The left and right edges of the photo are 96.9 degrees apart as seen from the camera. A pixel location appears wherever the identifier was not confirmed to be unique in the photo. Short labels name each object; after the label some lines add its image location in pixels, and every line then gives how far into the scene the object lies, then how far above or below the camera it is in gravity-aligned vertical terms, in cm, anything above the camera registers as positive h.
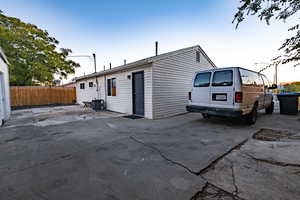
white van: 425 -1
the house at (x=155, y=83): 650 +59
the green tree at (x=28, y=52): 1236 +438
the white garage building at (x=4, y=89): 634 +31
